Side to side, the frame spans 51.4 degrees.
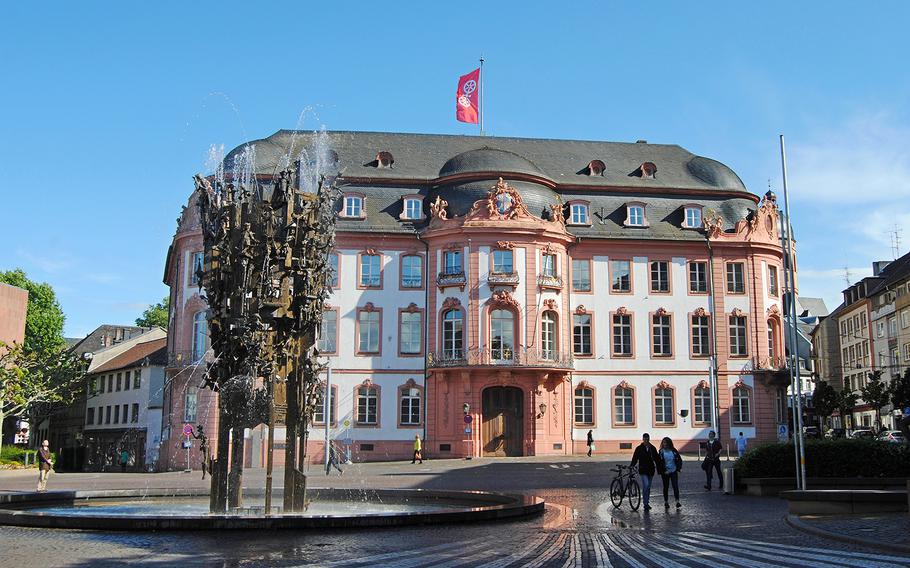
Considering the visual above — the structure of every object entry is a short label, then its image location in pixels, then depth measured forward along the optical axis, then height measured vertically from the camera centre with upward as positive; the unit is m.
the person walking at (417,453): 45.97 -0.96
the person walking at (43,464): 30.11 -0.95
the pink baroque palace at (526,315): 50.22 +6.46
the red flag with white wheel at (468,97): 61.28 +21.59
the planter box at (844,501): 18.50 -1.34
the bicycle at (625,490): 21.03 -1.27
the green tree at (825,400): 72.38 +2.44
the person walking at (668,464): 21.23 -0.71
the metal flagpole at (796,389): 21.80 +1.07
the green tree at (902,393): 43.53 +1.82
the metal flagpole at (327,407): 41.61 +1.27
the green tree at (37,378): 55.66 +3.59
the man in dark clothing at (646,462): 20.38 -0.63
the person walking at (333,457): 43.56 -1.11
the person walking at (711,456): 27.33 -0.68
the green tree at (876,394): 64.37 +2.64
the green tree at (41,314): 76.25 +9.68
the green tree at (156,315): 97.25 +12.22
